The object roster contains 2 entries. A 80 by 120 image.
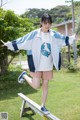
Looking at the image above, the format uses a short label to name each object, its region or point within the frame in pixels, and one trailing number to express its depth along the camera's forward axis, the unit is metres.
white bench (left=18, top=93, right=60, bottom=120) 5.27
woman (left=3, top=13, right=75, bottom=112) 5.38
